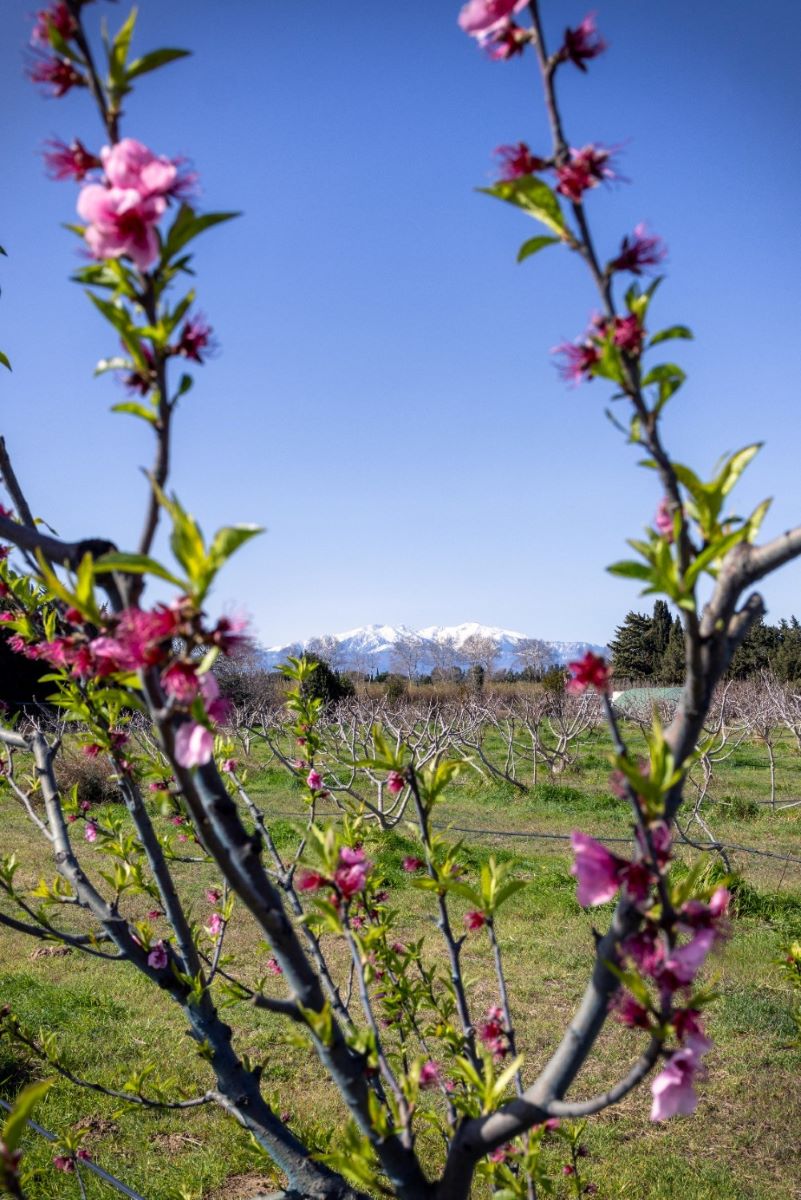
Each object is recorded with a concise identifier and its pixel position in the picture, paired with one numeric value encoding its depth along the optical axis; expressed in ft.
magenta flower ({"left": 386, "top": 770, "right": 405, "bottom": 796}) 5.54
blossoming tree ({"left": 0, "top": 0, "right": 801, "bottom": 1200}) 2.77
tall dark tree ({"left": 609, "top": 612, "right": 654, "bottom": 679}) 144.58
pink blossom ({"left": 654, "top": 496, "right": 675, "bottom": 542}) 3.20
